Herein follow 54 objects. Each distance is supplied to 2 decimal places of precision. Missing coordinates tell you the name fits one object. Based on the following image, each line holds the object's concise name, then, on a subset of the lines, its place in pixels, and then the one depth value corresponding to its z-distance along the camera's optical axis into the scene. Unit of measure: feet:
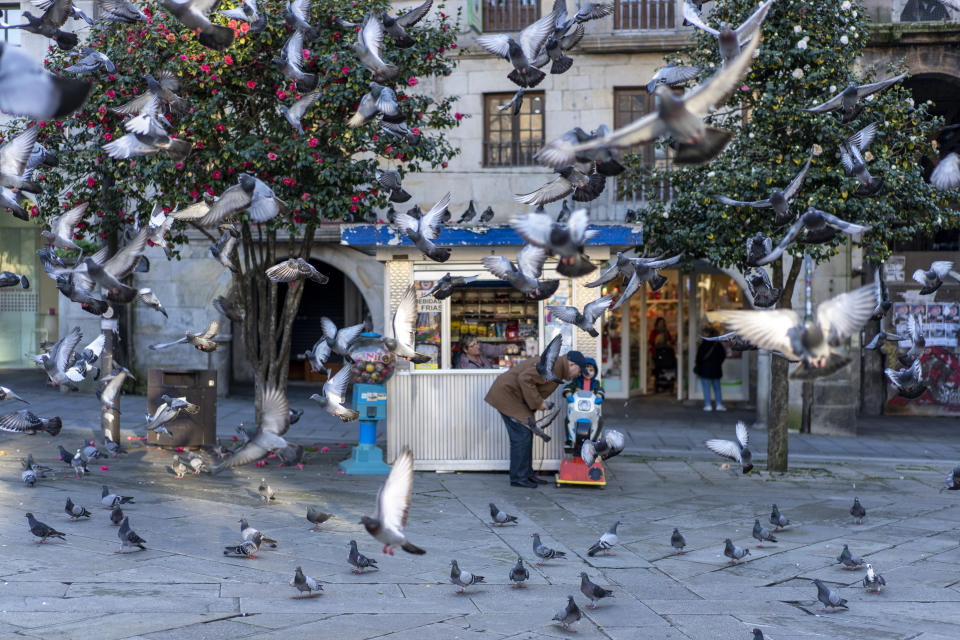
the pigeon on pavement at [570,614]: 19.77
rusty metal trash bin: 41.57
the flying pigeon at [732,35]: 20.63
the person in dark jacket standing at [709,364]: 59.72
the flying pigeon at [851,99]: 27.12
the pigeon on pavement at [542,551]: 24.75
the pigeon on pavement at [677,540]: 26.45
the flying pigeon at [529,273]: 25.45
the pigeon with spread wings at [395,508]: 18.13
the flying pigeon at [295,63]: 28.09
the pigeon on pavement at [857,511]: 29.99
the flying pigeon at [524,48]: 25.81
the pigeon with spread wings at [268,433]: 26.99
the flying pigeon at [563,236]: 17.24
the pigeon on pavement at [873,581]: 22.97
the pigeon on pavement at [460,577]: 22.18
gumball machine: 38.60
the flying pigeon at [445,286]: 32.58
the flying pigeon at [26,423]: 34.65
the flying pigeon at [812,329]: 17.34
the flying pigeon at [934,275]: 28.30
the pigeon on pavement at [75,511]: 27.71
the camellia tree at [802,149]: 35.86
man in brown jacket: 35.70
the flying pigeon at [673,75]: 28.89
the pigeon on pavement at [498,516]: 29.32
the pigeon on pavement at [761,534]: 27.20
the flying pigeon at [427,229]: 28.91
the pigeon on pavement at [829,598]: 21.38
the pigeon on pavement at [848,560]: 24.82
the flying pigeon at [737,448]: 30.22
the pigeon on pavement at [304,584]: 21.61
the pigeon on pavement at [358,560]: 23.65
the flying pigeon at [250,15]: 28.07
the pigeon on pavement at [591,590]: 21.06
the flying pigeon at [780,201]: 23.93
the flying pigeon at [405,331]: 32.94
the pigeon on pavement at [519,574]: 23.06
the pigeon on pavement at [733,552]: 25.27
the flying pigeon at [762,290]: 26.89
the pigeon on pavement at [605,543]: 25.94
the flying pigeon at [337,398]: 31.99
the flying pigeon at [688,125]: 15.07
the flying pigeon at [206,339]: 32.32
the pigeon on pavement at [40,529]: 24.88
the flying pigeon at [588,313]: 30.45
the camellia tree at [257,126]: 39.01
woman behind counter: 40.11
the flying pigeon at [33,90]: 14.53
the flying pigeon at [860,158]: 27.40
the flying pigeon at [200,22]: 23.68
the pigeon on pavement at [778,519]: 28.81
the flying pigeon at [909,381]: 32.86
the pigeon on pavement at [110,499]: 29.19
